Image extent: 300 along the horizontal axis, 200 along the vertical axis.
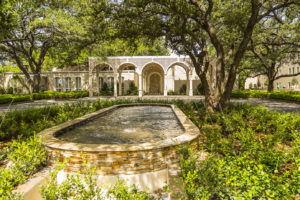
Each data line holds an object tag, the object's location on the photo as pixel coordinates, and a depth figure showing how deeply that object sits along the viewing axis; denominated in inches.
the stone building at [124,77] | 890.1
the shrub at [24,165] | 89.2
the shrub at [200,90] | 959.6
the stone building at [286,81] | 1409.9
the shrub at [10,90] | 986.7
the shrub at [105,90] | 999.0
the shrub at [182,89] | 1046.8
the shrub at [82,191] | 85.1
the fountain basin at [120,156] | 127.7
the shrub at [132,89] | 1017.7
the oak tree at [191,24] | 274.7
